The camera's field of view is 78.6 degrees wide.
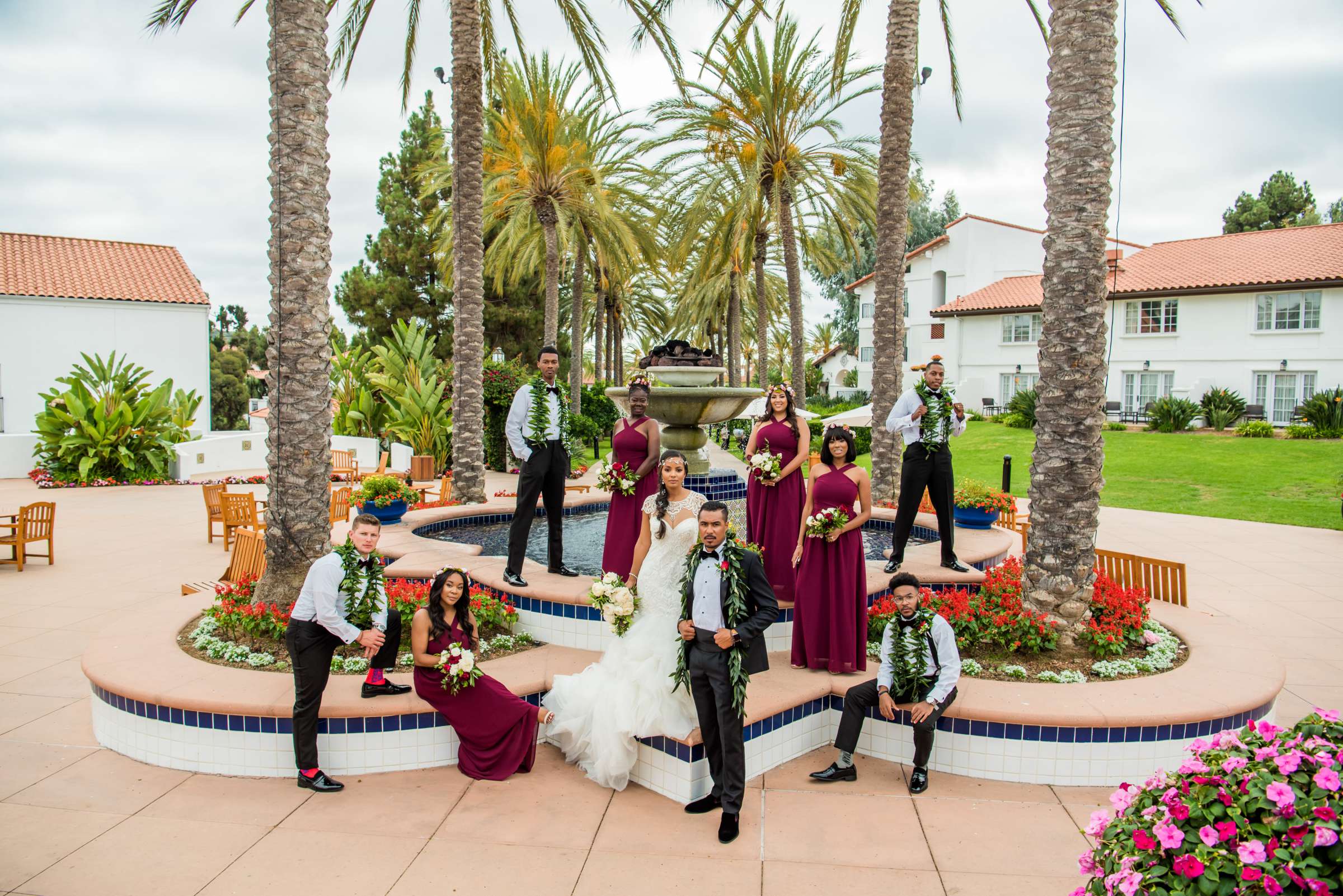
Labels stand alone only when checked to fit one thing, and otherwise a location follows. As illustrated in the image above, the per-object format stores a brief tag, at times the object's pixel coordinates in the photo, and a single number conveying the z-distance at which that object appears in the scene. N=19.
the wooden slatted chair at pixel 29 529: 10.79
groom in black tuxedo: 4.48
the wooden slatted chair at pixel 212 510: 12.58
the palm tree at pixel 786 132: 19.11
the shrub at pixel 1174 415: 29.66
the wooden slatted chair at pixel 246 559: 7.90
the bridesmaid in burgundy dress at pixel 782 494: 6.87
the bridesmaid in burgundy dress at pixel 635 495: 6.81
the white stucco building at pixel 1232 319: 30.48
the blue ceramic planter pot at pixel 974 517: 9.89
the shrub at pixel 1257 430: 27.34
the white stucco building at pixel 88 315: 30.77
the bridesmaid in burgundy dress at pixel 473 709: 4.99
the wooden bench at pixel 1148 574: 7.89
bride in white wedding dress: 4.85
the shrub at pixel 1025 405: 32.59
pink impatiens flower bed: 2.22
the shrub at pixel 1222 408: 29.28
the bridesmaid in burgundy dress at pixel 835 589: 5.68
